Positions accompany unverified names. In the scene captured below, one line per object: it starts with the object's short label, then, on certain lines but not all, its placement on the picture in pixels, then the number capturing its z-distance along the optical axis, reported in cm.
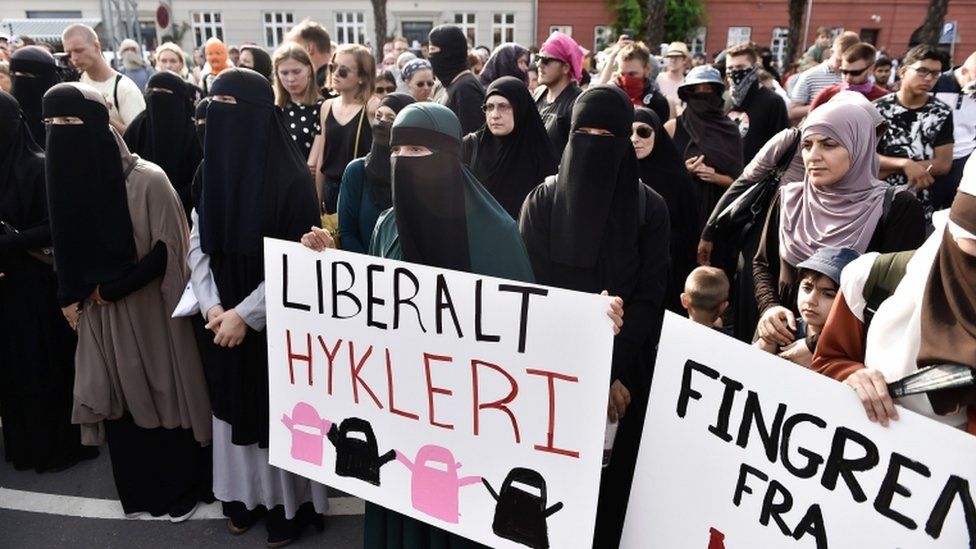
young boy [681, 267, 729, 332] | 285
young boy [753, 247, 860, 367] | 223
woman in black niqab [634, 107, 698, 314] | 375
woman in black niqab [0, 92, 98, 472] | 329
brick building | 3170
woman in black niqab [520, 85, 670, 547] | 239
